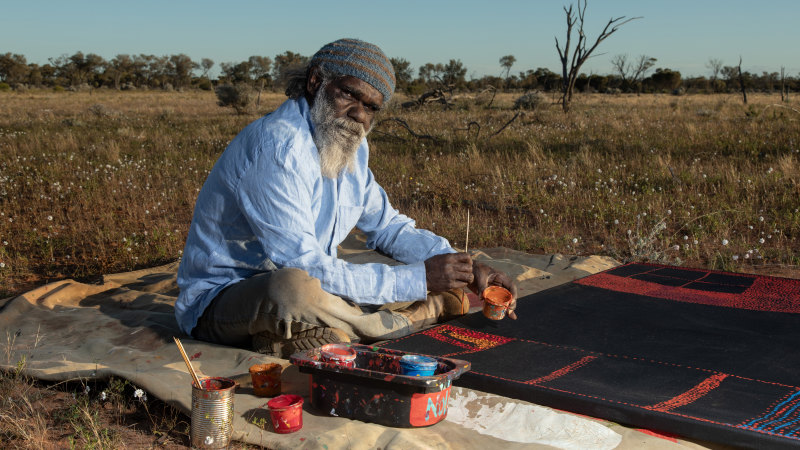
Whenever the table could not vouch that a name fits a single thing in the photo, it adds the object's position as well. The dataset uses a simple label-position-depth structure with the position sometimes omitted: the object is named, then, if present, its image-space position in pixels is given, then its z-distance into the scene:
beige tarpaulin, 2.53
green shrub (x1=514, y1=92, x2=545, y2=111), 19.03
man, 3.11
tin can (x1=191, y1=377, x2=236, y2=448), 2.44
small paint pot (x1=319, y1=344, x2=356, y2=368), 2.70
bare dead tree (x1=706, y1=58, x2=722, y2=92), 42.11
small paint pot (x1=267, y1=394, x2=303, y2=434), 2.53
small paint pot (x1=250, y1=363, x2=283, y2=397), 2.86
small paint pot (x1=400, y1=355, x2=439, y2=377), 2.66
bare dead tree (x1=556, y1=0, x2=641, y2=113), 19.67
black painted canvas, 2.60
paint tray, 2.54
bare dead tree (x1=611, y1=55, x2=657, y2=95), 41.16
